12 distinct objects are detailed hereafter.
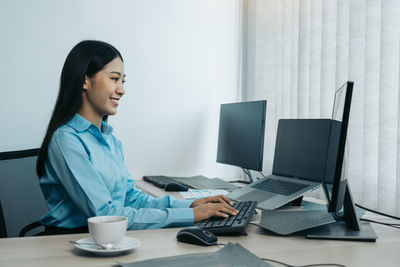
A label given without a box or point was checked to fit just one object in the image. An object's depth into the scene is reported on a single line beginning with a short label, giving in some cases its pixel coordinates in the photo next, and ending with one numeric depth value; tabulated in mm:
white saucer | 890
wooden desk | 877
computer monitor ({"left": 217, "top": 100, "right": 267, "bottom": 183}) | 1965
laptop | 1510
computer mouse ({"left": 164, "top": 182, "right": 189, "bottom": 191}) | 1938
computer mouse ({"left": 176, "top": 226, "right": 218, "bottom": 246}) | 979
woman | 1202
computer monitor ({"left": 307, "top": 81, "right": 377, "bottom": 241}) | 986
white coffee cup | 886
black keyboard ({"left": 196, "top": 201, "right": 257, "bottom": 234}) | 1074
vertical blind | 1609
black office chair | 1519
